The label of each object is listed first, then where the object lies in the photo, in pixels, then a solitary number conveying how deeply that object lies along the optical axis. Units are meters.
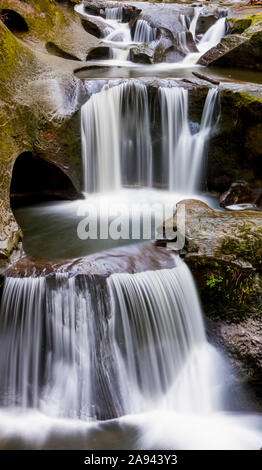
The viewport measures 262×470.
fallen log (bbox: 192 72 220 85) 6.97
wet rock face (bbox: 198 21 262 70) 8.82
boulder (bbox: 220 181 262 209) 6.45
